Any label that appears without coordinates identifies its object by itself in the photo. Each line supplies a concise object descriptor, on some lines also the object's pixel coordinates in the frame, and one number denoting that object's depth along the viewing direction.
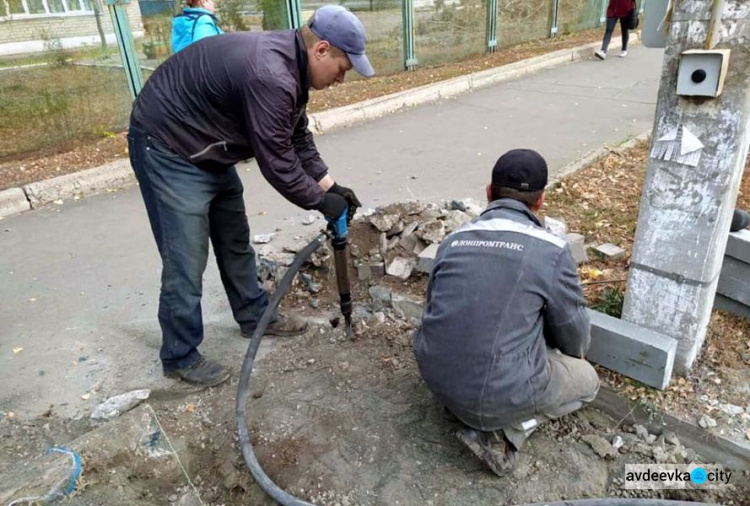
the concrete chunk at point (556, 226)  3.97
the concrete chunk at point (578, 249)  3.60
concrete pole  2.05
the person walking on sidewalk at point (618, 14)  10.51
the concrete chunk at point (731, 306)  2.93
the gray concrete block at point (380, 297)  3.52
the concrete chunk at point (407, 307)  3.41
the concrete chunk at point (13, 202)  5.29
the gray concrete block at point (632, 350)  2.47
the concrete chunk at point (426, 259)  3.57
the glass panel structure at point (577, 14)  13.52
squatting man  2.02
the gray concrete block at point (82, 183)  5.52
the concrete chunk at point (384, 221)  4.00
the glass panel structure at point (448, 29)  10.08
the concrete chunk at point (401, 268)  3.69
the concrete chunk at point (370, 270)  3.80
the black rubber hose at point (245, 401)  2.24
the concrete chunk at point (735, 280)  2.86
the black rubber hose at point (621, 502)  2.04
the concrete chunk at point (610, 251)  3.66
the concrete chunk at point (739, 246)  2.79
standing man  2.42
